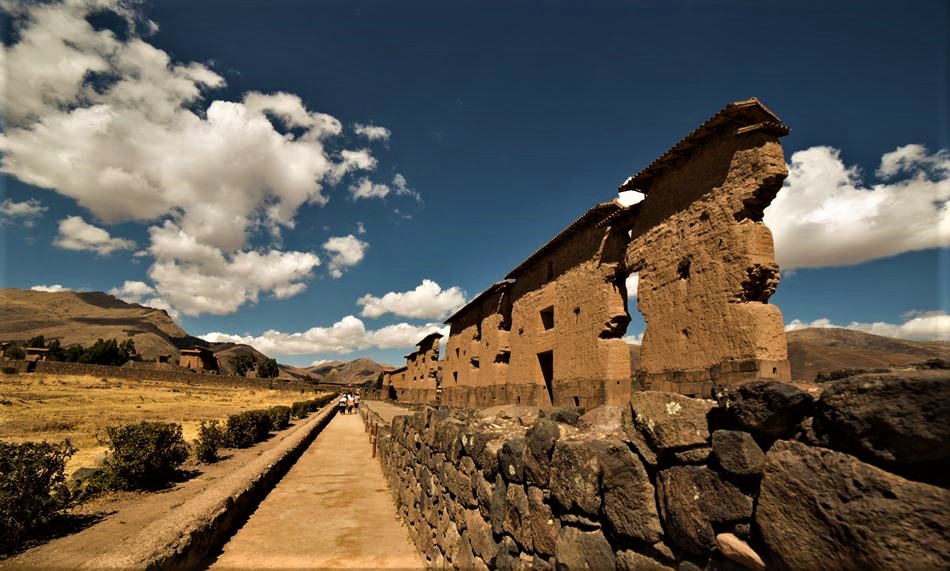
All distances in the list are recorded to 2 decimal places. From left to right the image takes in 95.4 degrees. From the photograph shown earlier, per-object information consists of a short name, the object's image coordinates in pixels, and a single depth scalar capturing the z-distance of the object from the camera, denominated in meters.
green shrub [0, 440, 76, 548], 6.01
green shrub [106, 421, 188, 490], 9.35
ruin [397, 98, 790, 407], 8.13
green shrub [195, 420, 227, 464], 12.66
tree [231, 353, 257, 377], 92.75
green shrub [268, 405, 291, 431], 22.09
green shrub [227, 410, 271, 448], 15.79
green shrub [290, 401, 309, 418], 30.34
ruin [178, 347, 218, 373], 60.69
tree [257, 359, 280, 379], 95.56
